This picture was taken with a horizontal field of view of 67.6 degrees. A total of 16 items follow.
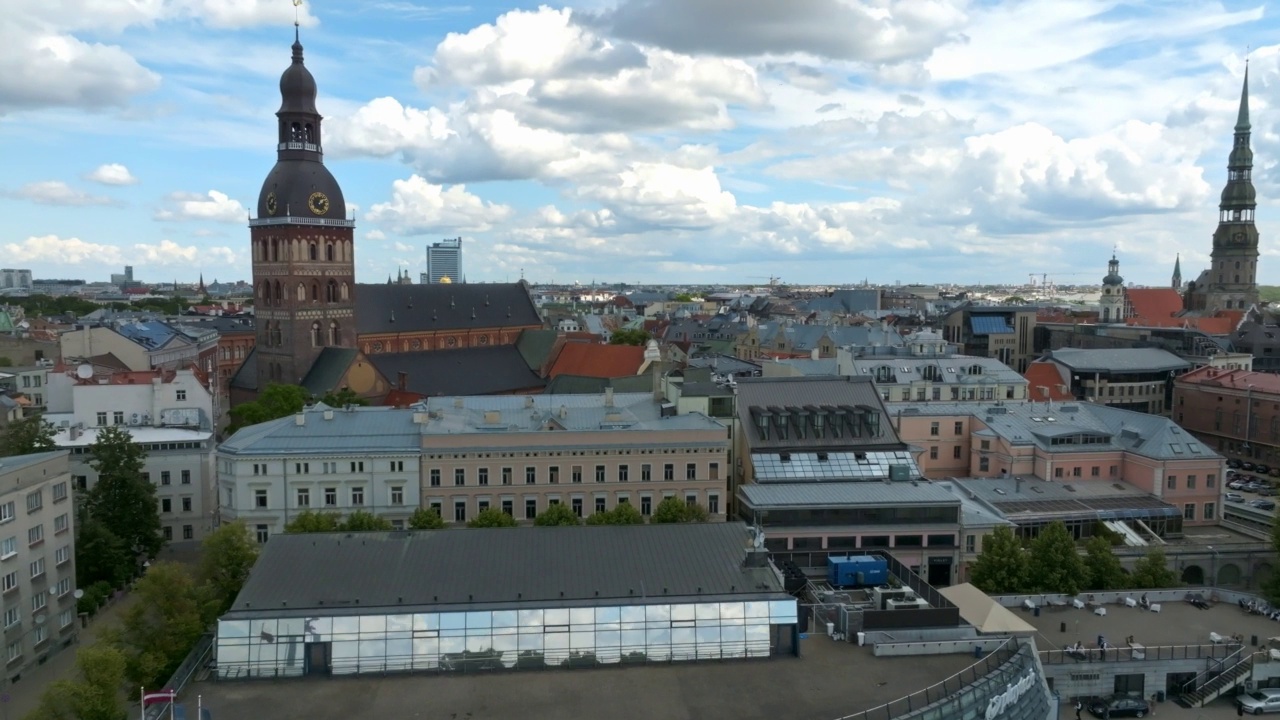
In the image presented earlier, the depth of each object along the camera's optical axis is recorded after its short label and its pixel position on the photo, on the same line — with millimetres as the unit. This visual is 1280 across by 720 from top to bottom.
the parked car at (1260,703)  50938
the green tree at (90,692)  37094
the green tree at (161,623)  44000
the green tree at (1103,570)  61062
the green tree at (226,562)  51875
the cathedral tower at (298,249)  106062
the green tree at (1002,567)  58438
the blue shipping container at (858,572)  56062
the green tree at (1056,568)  58500
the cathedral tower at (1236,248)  187875
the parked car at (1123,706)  50562
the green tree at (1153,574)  61188
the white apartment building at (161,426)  75312
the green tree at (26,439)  70000
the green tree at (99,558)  62688
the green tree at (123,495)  66938
